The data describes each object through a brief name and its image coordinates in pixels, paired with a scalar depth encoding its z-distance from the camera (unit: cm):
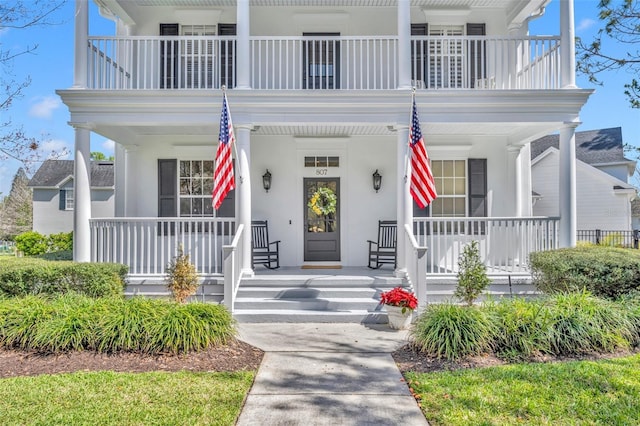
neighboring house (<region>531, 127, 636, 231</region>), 2030
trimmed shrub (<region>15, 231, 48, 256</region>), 2058
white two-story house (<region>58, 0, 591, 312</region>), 854
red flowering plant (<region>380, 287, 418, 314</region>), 653
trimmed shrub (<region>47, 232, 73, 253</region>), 2022
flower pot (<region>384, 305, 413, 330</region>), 657
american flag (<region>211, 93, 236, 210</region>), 716
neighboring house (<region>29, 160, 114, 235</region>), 2686
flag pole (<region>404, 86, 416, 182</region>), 794
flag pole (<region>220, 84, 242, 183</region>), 776
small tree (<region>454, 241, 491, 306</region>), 653
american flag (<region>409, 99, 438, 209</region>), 722
